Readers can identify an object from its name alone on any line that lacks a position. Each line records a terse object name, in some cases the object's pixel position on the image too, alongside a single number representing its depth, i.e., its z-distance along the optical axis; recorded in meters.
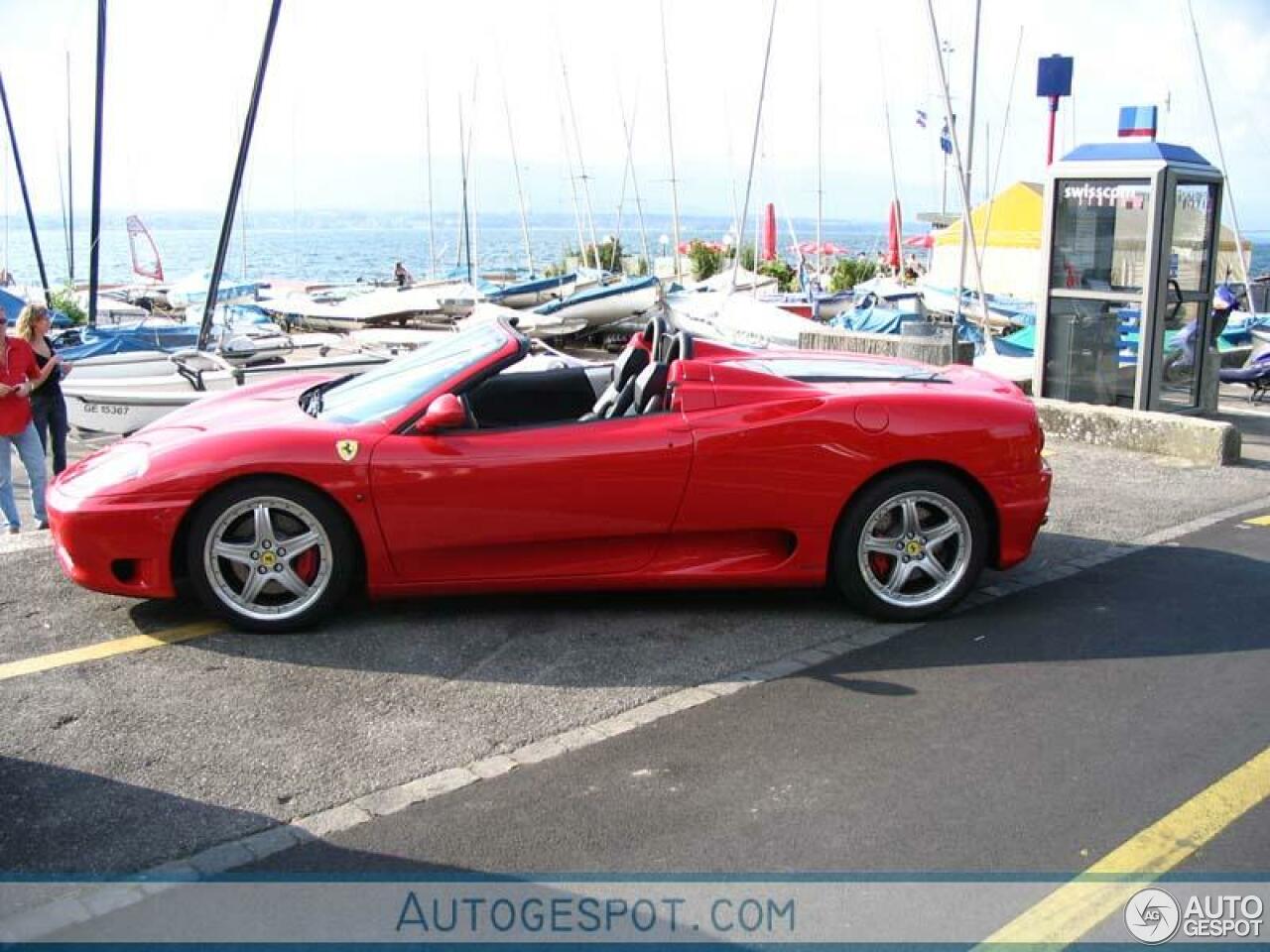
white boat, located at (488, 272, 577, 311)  25.30
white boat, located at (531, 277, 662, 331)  21.84
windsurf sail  39.12
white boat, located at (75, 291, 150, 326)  25.80
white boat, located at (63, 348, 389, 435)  12.02
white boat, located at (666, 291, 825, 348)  17.88
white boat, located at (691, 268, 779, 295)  23.65
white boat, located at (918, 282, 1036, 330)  20.05
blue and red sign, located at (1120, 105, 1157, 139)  10.84
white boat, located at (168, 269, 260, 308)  29.94
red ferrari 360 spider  4.95
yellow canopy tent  25.98
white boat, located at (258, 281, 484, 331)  25.73
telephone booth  10.30
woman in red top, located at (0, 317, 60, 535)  7.69
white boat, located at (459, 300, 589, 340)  21.22
